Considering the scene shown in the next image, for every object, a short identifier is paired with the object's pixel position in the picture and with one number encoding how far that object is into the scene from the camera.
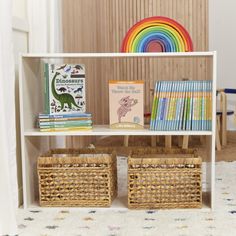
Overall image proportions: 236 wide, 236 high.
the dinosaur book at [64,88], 2.40
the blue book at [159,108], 2.34
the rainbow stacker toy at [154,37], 2.34
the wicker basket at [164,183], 2.25
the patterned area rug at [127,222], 1.94
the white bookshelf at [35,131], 2.25
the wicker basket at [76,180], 2.29
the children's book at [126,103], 2.40
